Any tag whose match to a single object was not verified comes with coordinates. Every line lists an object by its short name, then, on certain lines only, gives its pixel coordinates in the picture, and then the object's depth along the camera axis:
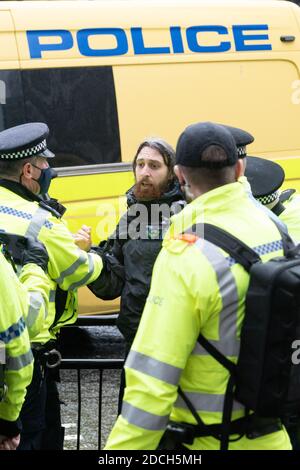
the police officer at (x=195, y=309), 3.02
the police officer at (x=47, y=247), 4.37
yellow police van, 7.33
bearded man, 4.68
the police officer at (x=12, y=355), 3.51
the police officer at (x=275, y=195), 4.62
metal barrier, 4.87
